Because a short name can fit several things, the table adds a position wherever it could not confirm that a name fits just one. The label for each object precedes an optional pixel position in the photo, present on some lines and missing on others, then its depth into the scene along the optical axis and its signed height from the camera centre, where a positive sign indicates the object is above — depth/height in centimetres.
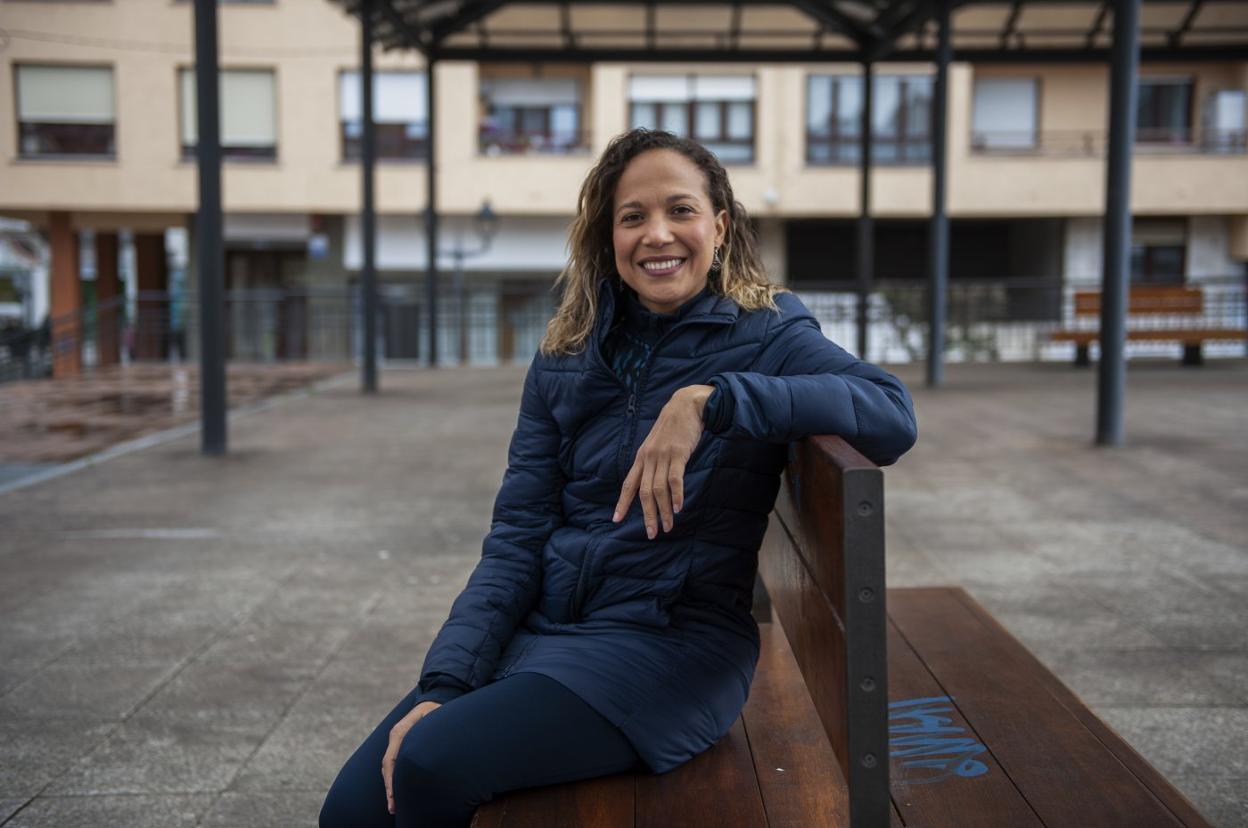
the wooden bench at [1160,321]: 1766 -20
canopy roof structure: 1506 +334
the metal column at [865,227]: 1689 +101
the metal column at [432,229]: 1830 +107
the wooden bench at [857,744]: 186 -81
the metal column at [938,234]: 1451 +80
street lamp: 2965 +146
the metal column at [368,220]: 1515 +97
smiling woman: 223 -40
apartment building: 3023 +379
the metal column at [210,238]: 925 +46
